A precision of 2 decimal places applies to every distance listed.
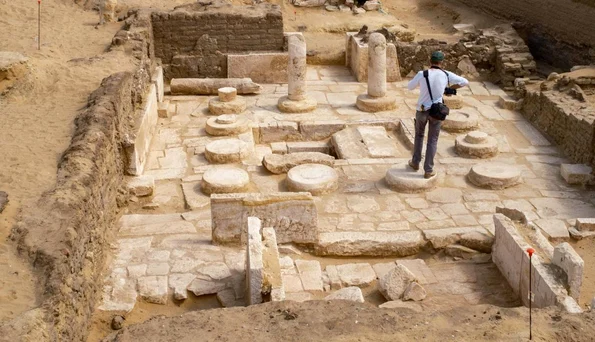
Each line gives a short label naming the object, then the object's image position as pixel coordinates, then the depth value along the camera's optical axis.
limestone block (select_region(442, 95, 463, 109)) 12.62
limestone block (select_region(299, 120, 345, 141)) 11.89
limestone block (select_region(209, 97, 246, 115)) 12.33
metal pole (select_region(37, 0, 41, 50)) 12.85
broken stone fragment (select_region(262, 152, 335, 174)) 10.21
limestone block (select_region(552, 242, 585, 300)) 6.57
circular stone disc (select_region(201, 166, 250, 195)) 9.36
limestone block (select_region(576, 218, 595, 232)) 8.38
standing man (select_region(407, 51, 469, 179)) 9.23
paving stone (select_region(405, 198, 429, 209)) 9.24
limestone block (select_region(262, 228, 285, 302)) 6.34
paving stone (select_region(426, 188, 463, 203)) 9.39
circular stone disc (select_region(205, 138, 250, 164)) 10.45
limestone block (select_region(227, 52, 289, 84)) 14.12
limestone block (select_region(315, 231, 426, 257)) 8.16
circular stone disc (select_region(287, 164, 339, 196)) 9.43
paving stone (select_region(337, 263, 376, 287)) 7.52
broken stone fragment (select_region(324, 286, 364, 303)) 6.29
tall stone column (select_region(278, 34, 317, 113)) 12.52
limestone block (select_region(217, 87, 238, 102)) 12.45
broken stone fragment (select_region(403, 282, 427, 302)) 7.12
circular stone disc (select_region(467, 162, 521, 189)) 9.68
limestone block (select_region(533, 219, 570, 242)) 8.34
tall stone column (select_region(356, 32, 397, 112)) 12.48
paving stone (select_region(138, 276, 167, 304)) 7.03
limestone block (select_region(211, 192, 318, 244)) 7.81
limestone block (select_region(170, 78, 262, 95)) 13.42
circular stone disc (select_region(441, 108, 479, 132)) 11.64
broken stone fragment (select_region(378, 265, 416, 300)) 7.18
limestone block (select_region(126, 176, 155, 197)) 9.21
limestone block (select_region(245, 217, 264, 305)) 6.39
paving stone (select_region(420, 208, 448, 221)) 8.91
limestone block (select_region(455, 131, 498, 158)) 10.68
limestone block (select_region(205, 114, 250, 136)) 11.45
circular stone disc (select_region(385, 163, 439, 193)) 9.60
